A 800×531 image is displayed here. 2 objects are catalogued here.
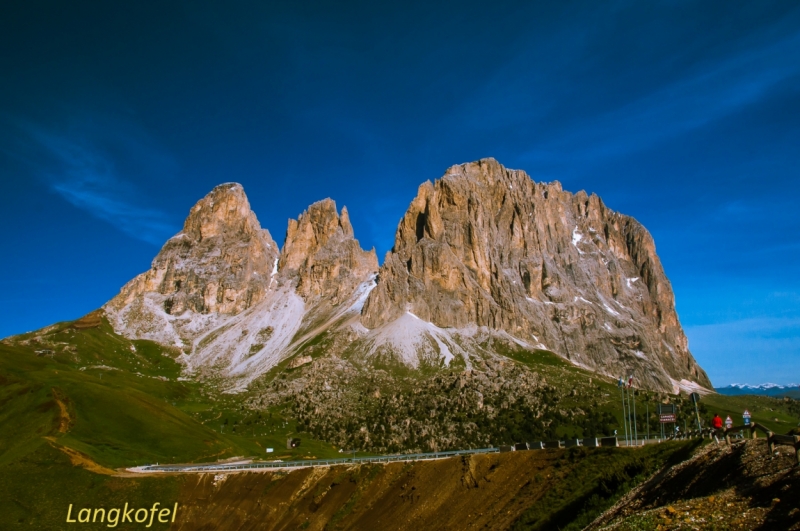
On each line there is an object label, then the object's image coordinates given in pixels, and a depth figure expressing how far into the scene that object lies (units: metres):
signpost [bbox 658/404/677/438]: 46.25
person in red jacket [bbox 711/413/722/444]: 37.63
